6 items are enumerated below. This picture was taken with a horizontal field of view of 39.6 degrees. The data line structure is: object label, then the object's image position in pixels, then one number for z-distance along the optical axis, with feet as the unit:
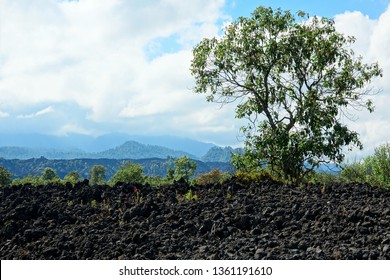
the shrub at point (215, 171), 139.23
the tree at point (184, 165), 243.19
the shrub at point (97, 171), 324.19
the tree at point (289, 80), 61.62
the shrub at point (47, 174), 262.06
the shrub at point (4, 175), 166.13
